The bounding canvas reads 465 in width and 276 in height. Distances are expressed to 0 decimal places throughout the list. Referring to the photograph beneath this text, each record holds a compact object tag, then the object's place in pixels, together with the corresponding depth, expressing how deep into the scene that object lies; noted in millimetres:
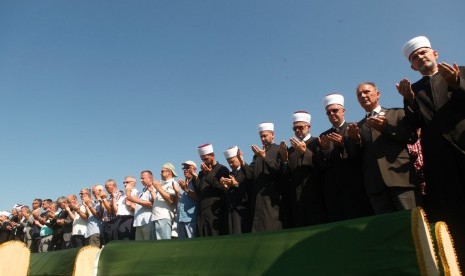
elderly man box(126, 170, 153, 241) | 7825
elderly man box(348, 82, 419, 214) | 3914
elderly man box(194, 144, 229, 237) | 6652
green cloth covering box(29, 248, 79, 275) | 3474
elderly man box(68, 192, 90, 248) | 9780
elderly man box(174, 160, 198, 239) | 7320
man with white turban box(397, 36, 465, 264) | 3504
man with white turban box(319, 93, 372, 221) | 4633
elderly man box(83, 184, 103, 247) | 9414
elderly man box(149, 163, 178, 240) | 7586
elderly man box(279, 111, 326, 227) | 5133
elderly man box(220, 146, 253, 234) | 6211
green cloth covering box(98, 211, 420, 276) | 1960
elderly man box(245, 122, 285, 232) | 5617
